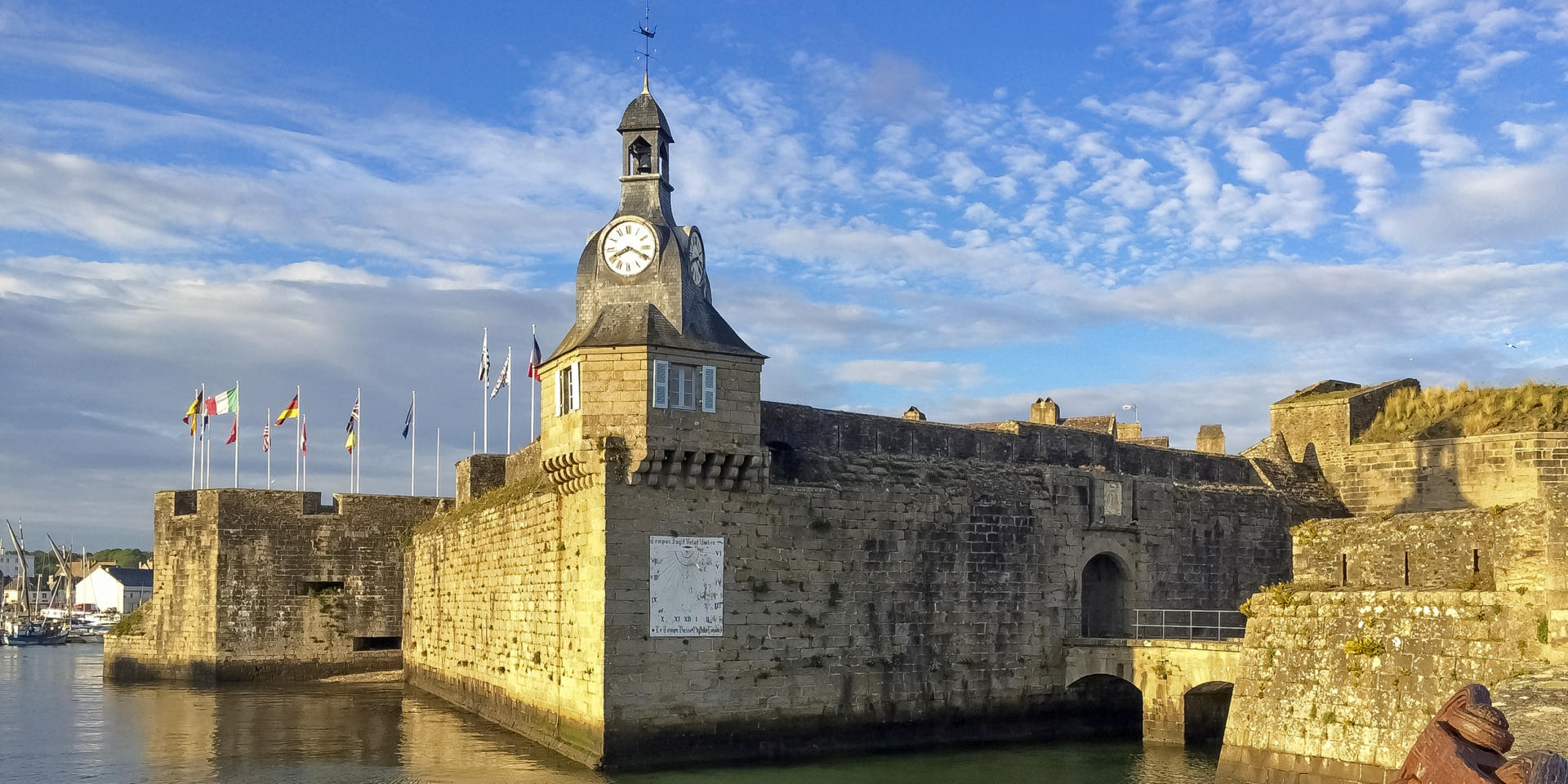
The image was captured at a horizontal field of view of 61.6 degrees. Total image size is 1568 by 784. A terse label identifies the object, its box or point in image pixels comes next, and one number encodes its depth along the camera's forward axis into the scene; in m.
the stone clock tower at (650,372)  20.61
